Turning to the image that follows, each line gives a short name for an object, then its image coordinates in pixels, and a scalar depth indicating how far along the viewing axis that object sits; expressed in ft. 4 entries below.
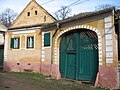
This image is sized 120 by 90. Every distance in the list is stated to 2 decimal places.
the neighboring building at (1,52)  45.06
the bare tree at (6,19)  93.97
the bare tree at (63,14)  76.75
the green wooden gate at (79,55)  25.27
